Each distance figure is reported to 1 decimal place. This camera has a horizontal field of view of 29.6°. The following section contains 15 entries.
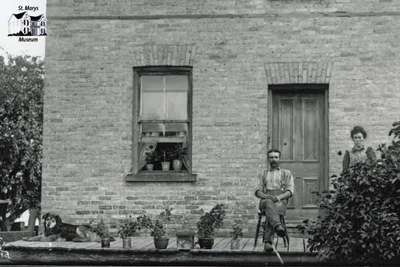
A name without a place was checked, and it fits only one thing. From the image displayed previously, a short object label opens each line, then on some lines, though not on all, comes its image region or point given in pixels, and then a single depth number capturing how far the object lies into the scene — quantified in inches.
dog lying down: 466.9
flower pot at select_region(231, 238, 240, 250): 416.2
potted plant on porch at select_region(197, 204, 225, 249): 417.7
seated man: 426.0
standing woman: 445.7
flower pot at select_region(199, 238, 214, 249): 416.8
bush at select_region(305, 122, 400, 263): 363.3
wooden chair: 420.8
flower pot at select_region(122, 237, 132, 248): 423.5
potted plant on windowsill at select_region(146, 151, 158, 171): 525.0
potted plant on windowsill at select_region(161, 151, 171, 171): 521.7
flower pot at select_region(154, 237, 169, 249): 417.4
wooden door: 513.7
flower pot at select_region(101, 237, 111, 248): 428.1
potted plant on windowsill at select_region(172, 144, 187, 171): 521.0
